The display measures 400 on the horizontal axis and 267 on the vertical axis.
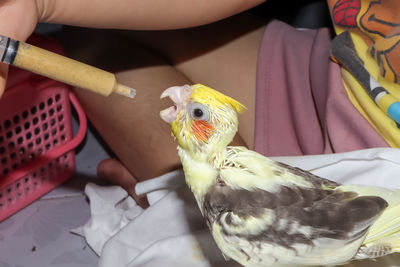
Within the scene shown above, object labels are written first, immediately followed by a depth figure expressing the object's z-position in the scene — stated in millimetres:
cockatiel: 458
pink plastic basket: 765
